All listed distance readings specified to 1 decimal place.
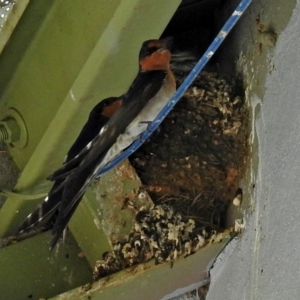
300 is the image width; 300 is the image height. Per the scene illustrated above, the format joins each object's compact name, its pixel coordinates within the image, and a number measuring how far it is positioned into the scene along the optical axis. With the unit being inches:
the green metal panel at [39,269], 188.2
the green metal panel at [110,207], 181.3
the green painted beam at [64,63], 145.6
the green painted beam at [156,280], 158.6
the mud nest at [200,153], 193.5
